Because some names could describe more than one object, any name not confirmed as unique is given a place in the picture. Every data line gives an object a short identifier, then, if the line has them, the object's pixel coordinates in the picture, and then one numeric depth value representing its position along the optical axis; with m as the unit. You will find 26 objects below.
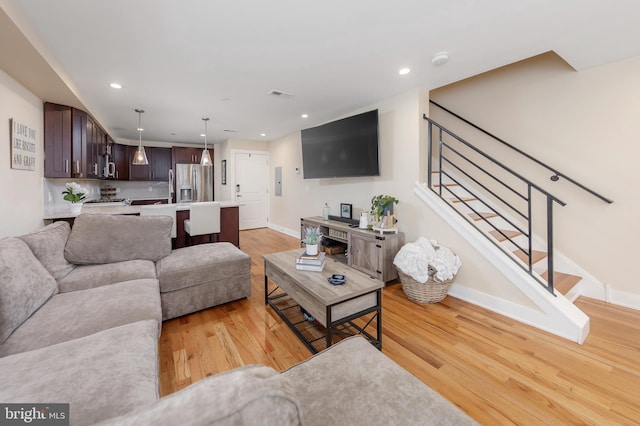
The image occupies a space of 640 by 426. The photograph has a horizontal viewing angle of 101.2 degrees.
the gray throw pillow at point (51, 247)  1.94
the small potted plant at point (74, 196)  3.27
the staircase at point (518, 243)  2.53
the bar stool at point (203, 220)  3.75
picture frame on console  4.26
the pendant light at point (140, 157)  4.20
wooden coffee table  1.78
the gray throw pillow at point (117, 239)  2.32
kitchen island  3.28
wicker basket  2.62
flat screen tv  3.52
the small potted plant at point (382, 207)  3.34
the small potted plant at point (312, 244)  2.29
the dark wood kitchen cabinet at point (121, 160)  5.93
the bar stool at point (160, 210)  3.59
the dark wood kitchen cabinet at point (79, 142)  3.42
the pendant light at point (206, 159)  4.44
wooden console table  3.11
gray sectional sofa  0.45
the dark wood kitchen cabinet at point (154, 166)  6.29
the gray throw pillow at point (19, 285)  1.38
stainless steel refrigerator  6.62
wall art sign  2.48
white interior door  6.53
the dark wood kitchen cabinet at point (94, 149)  3.83
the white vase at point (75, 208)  3.30
